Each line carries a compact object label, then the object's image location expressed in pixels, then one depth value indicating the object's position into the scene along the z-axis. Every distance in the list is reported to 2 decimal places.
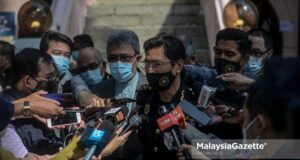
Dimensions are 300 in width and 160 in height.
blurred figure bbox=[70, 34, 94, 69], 8.29
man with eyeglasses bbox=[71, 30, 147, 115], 5.20
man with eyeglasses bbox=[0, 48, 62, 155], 4.90
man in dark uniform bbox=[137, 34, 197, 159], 4.13
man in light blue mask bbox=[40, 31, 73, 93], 6.55
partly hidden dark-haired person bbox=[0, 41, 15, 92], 6.25
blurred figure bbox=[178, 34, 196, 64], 5.98
